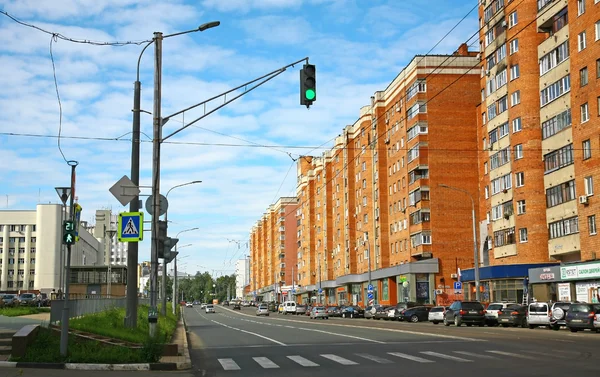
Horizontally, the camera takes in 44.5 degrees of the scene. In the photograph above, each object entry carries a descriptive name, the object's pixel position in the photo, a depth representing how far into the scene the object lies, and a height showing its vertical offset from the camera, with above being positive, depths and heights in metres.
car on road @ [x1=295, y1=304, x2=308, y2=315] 95.94 -2.40
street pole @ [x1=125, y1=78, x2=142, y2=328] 20.97 +1.06
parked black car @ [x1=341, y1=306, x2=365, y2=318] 78.94 -2.39
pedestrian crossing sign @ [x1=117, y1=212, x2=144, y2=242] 18.75 +1.70
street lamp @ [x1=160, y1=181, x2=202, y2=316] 45.85 +0.12
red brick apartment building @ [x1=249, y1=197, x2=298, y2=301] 158.00 +9.98
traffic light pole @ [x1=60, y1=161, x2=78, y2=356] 15.68 -0.45
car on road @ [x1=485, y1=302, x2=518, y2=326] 46.53 -1.56
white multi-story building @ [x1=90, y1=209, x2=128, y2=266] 73.68 +7.33
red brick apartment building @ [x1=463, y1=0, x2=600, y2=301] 46.62 +10.43
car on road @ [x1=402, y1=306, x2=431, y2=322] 61.06 -2.09
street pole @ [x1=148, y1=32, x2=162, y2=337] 18.52 +2.98
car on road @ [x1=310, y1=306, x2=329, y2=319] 73.01 -2.16
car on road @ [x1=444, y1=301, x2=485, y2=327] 46.41 -1.60
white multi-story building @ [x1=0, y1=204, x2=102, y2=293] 121.88 +7.70
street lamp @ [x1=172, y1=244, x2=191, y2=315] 69.25 +0.92
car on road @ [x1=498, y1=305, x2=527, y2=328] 43.88 -1.73
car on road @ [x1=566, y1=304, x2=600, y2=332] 34.22 -1.46
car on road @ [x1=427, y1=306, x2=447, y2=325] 53.74 -1.88
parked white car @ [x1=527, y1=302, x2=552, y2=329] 39.78 -1.50
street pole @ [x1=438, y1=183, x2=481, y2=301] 53.83 +0.92
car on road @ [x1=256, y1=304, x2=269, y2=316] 86.75 -2.21
